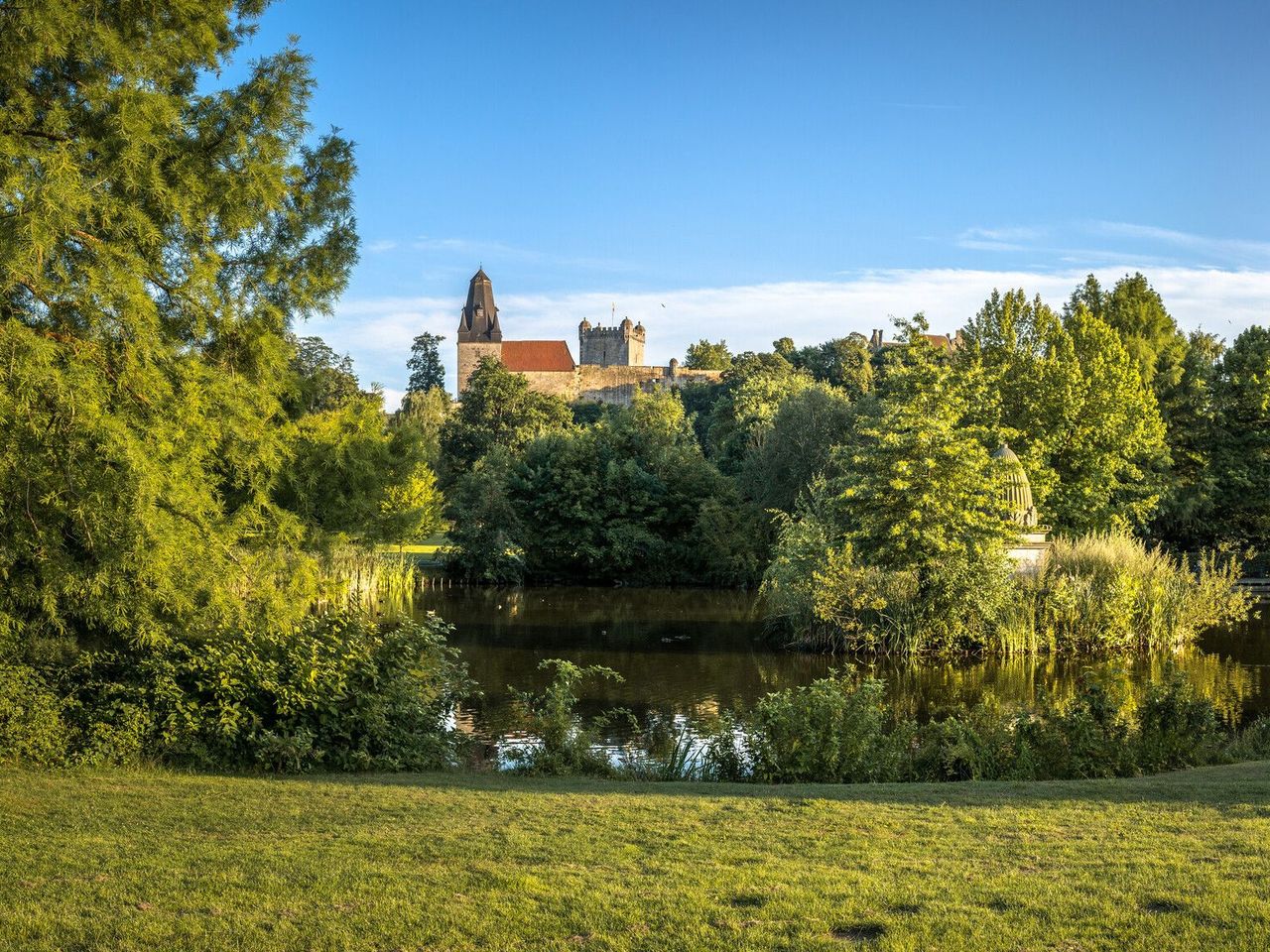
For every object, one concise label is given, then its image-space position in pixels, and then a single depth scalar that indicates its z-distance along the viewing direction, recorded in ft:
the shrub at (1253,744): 38.09
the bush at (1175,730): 36.37
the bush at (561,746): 36.55
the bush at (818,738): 35.24
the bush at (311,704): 34.09
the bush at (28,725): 31.63
